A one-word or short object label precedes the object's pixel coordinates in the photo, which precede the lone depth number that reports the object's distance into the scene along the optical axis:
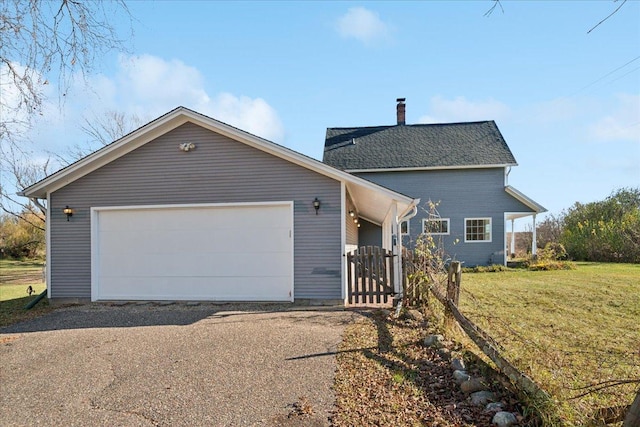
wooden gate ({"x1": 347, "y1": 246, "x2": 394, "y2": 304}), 8.52
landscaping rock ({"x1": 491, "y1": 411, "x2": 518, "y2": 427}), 3.19
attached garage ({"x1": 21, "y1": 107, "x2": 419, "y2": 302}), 8.84
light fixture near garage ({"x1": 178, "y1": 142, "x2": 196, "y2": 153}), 9.24
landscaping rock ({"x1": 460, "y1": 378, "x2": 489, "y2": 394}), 3.87
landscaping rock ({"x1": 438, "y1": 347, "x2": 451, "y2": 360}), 4.89
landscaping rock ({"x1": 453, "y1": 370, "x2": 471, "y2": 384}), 4.10
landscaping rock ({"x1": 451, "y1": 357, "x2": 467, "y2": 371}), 4.41
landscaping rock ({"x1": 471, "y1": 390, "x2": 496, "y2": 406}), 3.65
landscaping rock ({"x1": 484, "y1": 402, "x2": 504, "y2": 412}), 3.47
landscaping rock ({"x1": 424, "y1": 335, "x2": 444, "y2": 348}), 5.30
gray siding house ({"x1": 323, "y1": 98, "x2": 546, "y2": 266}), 18.02
